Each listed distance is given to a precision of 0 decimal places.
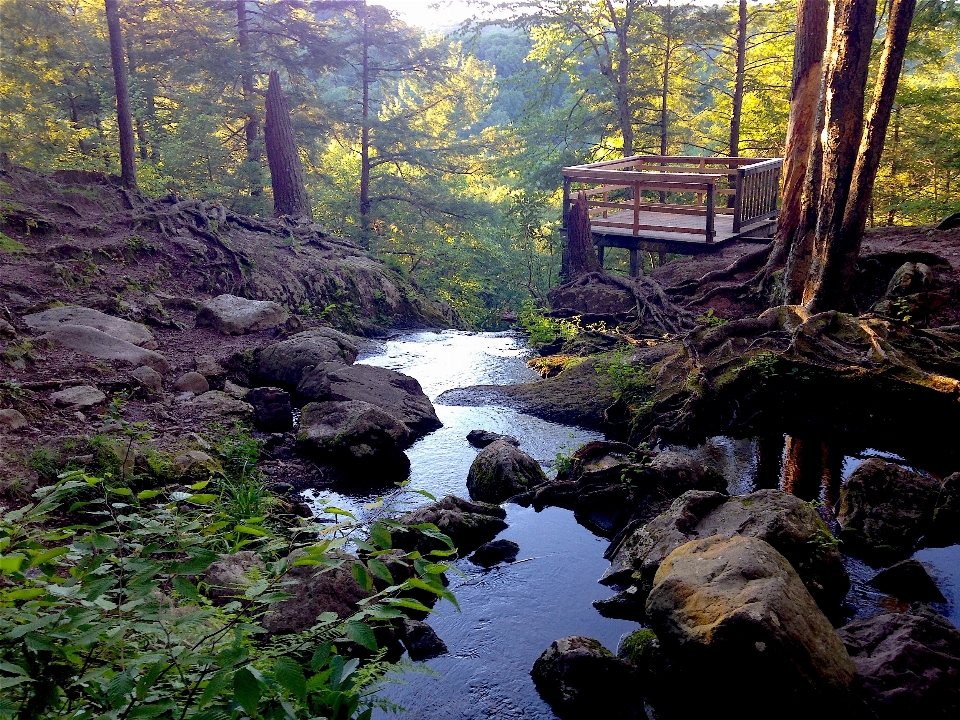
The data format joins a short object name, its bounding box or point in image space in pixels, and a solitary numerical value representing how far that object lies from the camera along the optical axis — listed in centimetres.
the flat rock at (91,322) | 1044
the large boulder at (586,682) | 537
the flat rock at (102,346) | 1009
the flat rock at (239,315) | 1347
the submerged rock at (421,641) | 601
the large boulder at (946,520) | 709
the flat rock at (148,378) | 971
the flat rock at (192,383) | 1046
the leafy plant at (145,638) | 232
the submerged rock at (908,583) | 636
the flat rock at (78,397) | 848
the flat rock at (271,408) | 1030
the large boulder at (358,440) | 952
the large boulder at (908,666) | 483
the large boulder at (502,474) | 893
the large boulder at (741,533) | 631
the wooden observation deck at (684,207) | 1733
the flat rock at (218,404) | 994
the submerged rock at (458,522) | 745
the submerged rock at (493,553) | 744
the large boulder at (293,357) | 1195
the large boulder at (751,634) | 482
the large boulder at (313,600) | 566
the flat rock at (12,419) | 757
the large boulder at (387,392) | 1097
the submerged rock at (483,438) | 1051
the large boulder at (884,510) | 708
